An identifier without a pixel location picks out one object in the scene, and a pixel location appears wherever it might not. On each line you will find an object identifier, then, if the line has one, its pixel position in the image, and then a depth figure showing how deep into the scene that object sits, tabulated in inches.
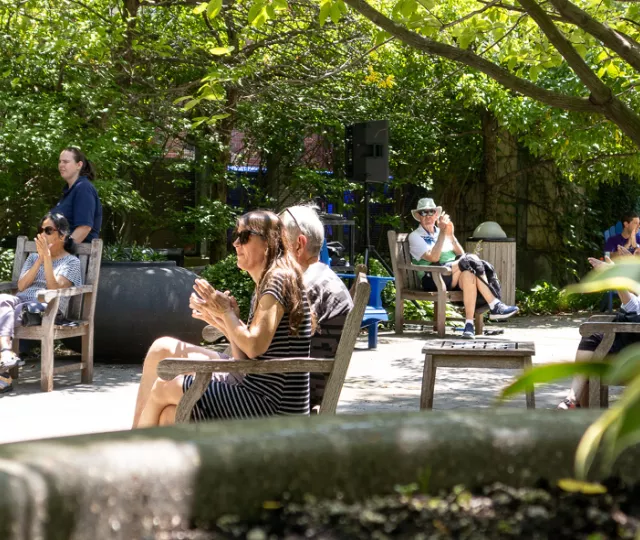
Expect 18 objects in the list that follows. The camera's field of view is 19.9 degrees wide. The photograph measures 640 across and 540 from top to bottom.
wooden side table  333.2
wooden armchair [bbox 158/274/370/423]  237.5
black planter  556.4
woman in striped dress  251.6
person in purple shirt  849.6
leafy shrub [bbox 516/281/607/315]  945.0
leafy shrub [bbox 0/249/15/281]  767.4
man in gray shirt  282.5
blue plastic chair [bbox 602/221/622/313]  879.3
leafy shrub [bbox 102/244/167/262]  617.3
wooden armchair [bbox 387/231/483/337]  707.8
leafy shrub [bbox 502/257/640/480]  67.1
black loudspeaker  870.6
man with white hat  708.9
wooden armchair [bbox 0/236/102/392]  468.9
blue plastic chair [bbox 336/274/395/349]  632.8
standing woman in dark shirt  521.3
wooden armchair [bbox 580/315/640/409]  334.0
